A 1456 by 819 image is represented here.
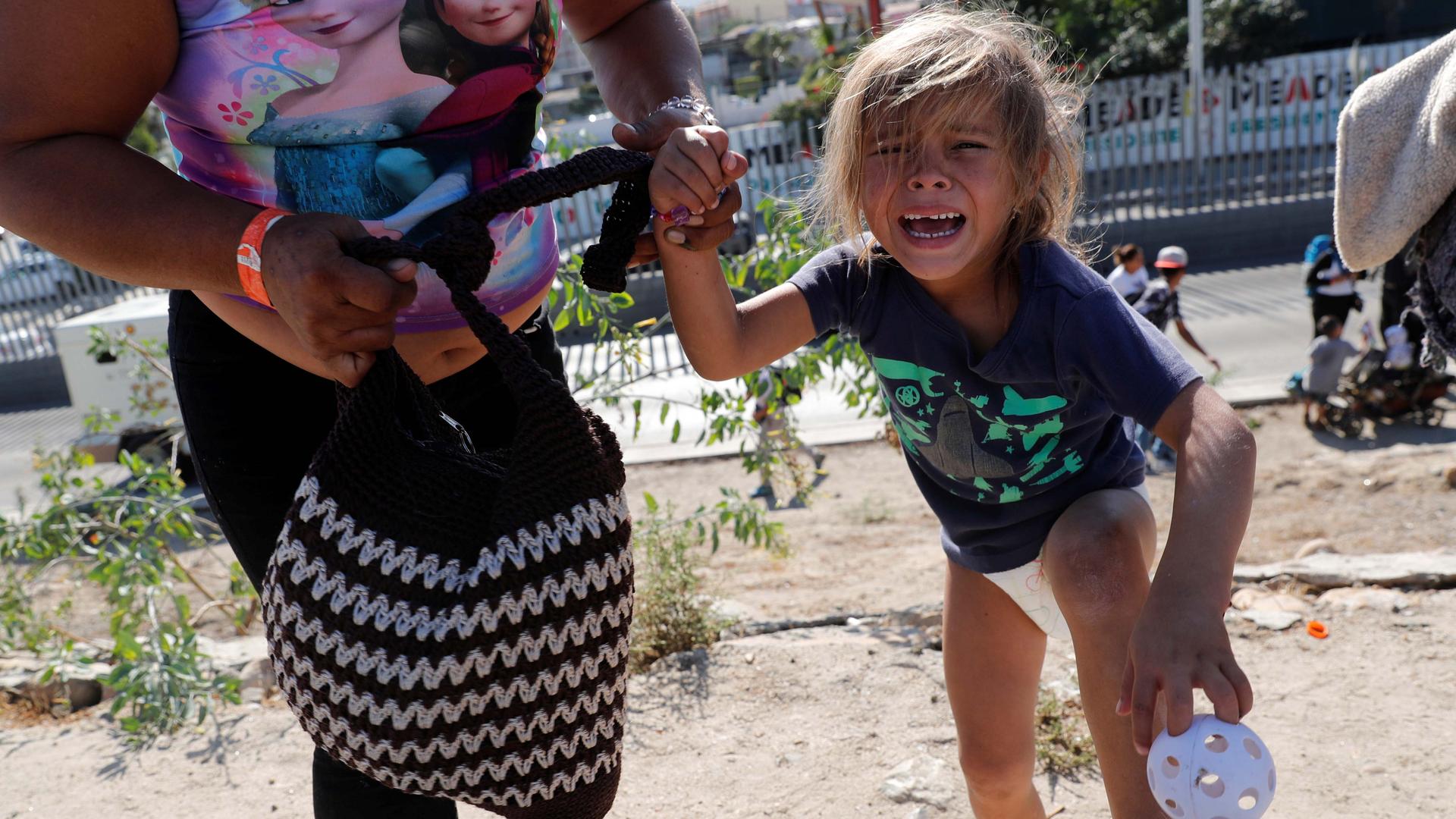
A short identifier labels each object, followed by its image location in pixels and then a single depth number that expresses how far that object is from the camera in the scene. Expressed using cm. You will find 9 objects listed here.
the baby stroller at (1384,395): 715
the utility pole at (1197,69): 1414
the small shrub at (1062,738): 276
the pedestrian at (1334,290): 773
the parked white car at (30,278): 1424
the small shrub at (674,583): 366
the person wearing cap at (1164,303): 704
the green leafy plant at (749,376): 382
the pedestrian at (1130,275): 737
